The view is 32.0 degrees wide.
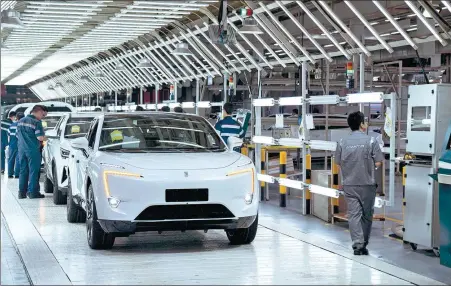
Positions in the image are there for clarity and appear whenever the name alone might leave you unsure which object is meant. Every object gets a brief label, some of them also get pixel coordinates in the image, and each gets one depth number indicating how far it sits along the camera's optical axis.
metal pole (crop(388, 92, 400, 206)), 9.46
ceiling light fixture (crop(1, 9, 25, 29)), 12.66
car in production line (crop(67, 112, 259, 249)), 8.05
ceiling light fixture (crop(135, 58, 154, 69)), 21.32
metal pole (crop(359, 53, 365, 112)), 10.74
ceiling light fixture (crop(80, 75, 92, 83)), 32.84
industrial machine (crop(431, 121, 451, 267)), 7.51
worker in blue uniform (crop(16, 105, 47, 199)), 13.69
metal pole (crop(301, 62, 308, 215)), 12.23
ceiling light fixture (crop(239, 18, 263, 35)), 12.97
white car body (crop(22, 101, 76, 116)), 20.73
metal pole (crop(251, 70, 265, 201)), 14.23
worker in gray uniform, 8.20
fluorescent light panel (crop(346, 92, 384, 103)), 9.59
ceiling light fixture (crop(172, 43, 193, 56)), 16.66
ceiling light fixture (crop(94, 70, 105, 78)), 29.23
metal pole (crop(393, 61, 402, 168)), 14.81
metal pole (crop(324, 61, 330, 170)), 13.53
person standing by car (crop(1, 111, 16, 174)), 20.80
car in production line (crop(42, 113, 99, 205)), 12.87
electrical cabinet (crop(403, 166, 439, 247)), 8.59
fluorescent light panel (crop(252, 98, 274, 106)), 13.15
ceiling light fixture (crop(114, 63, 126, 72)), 24.69
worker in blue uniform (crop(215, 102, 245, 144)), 13.73
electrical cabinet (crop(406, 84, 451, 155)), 8.55
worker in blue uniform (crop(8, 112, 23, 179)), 19.00
